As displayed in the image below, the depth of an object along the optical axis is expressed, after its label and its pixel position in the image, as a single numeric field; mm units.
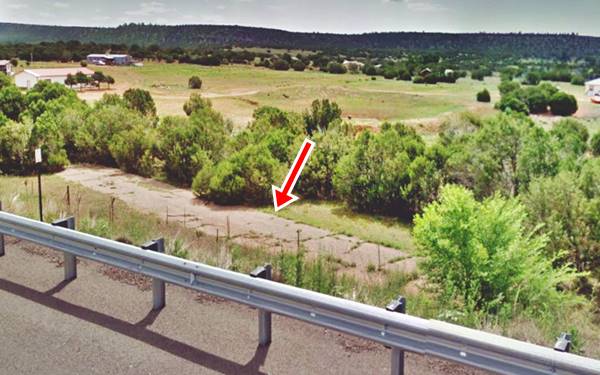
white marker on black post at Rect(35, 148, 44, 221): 8580
